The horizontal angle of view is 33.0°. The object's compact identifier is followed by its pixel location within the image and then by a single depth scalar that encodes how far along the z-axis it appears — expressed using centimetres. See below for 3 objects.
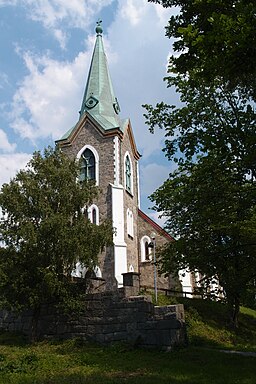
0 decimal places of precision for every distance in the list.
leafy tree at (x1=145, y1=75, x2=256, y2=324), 1156
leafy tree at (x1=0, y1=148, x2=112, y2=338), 1491
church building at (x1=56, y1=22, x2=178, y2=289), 2873
